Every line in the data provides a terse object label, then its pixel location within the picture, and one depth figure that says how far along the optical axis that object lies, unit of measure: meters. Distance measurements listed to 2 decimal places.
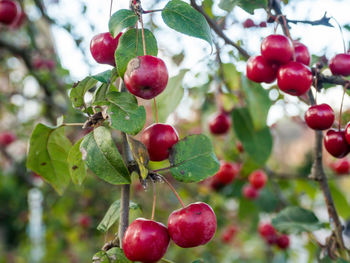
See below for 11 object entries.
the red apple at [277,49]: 0.26
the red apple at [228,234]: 1.88
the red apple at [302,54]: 0.28
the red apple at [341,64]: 0.27
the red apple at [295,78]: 0.26
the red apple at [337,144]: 0.27
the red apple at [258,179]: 0.57
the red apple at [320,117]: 0.26
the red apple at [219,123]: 0.51
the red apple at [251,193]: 0.59
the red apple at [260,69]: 0.28
